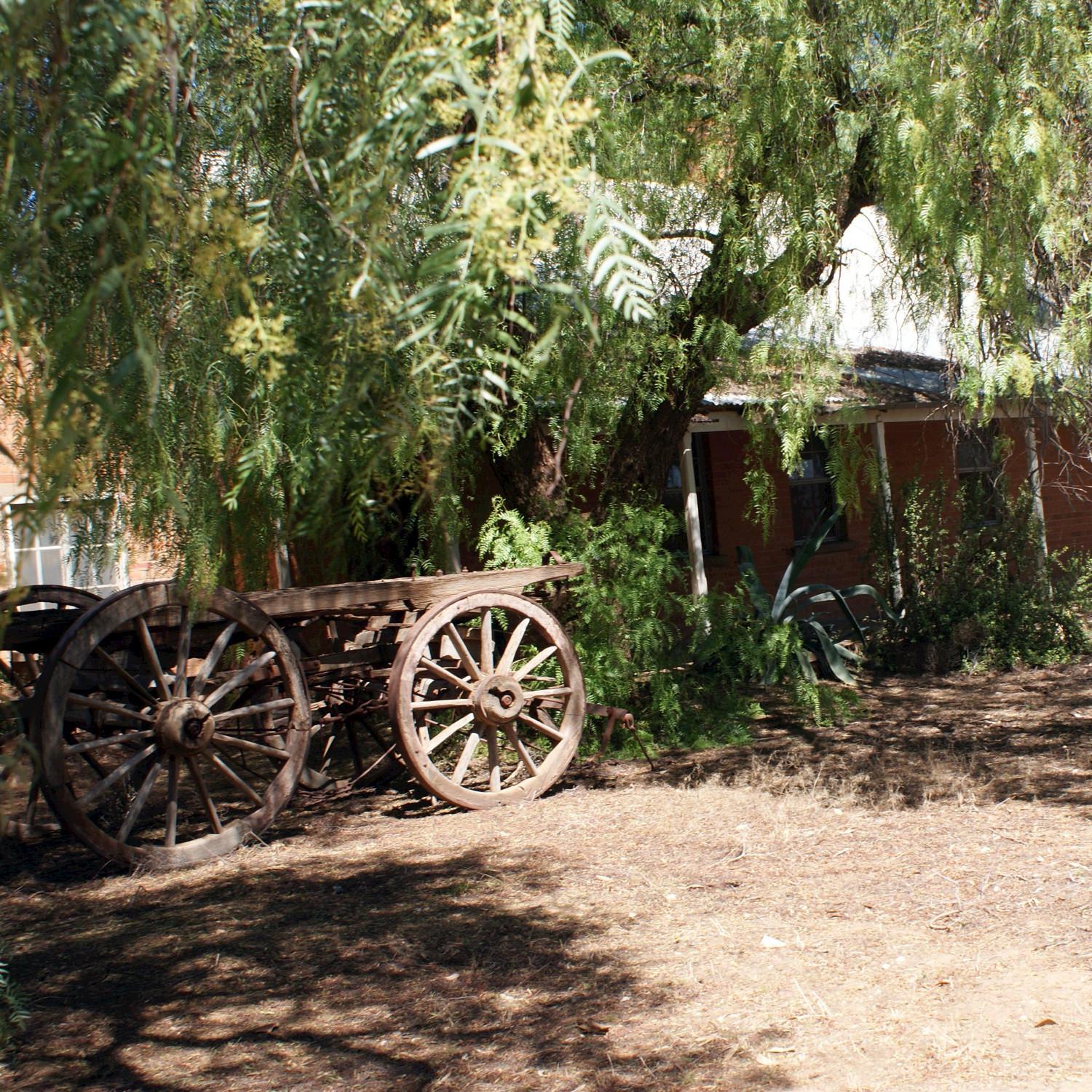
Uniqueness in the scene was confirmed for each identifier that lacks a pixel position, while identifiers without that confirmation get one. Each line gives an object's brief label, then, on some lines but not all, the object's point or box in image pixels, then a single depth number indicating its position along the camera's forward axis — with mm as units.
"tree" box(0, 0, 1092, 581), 2533
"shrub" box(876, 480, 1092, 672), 11648
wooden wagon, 5945
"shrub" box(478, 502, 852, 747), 8414
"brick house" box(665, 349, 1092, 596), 11844
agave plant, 10039
